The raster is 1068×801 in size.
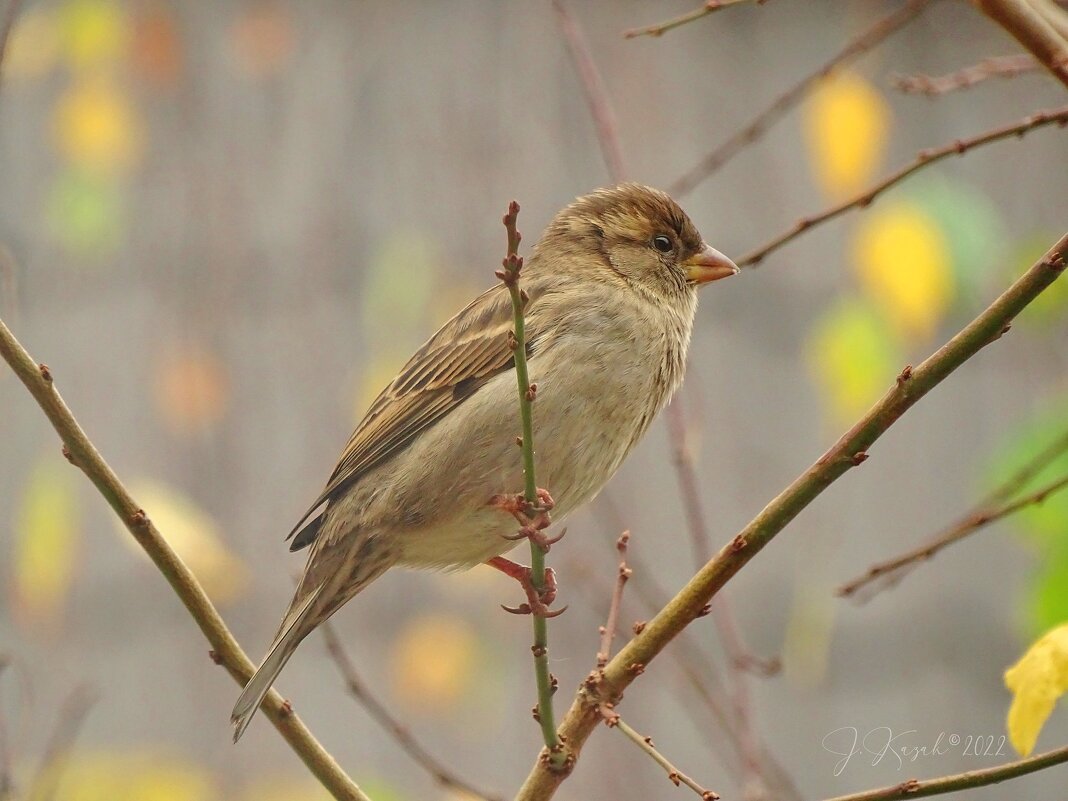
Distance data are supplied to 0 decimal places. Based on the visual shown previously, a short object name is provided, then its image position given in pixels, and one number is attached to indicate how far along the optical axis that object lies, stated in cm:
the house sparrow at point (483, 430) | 661
